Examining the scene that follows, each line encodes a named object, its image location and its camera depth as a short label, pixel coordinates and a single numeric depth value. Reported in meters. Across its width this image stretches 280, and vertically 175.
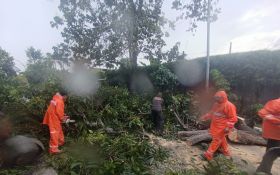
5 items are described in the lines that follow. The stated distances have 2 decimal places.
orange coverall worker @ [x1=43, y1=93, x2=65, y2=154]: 3.00
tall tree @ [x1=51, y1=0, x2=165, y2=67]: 7.19
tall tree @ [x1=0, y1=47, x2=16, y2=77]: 5.19
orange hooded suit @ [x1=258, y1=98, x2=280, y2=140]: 2.33
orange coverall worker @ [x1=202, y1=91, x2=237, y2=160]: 2.82
